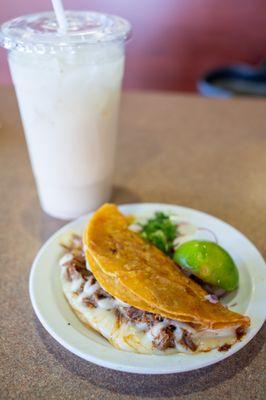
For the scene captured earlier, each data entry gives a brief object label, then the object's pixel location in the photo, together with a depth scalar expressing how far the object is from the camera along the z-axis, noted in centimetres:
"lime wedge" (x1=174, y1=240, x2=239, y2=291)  28
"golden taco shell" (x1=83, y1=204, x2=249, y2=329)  24
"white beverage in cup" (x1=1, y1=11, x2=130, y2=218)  30
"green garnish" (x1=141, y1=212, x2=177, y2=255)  33
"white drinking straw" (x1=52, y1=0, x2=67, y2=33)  30
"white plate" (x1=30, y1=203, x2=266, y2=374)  23
